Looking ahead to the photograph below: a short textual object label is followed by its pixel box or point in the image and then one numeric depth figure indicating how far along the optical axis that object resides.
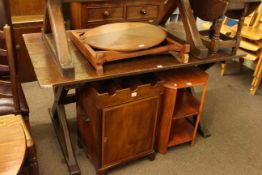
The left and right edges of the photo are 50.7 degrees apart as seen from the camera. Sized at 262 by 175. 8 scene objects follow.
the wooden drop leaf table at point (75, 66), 1.29
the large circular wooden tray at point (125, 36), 1.42
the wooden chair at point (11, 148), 0.88
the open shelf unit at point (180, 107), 1.69
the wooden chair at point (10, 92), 1.26
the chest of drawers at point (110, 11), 2.33
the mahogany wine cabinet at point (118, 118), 1.48
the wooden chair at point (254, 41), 2.56
